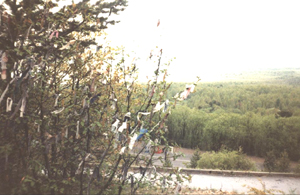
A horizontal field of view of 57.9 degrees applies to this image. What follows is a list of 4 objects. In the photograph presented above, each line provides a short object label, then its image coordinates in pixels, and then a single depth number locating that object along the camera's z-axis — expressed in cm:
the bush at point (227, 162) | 1178
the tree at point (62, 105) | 456
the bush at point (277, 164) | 1181
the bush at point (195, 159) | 1296
